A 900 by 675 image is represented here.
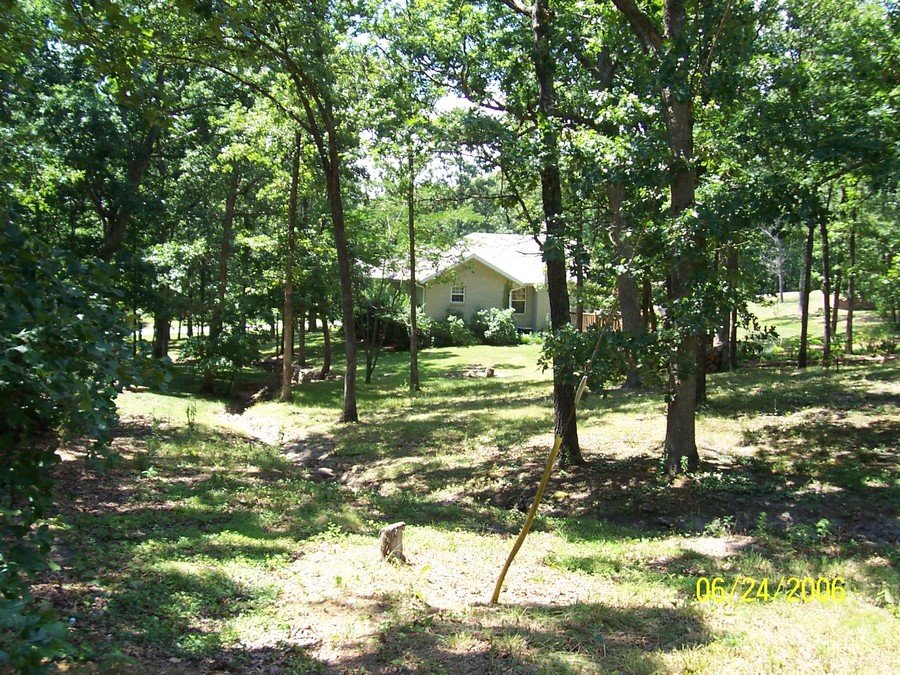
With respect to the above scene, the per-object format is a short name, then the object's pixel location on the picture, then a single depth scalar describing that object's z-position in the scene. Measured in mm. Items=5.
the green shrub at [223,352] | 20734
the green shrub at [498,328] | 36469
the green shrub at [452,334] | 36250
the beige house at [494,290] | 38375
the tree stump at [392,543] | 6035
